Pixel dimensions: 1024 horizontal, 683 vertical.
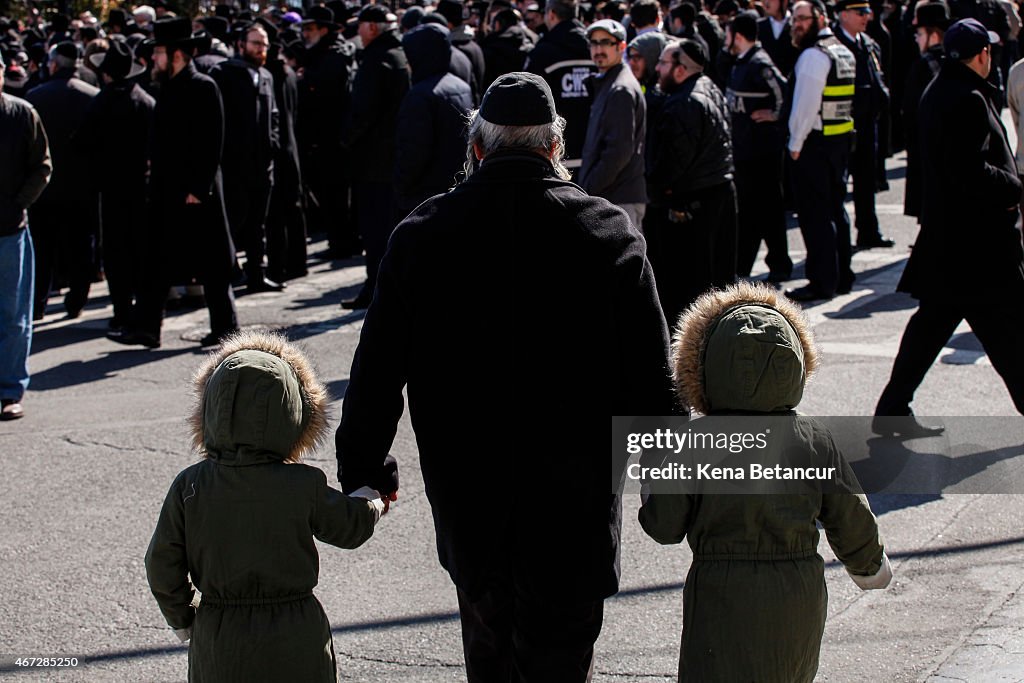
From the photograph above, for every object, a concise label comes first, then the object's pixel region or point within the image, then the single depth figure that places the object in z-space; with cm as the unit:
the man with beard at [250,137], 1033
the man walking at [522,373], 322
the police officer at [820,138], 970
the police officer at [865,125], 1082
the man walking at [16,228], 749
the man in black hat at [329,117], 1223
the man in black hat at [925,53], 1049
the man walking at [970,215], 594
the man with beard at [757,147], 1033
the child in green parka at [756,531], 319
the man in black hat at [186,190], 888
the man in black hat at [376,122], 1017
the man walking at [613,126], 804
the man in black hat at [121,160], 942
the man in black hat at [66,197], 1025
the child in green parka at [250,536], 319
